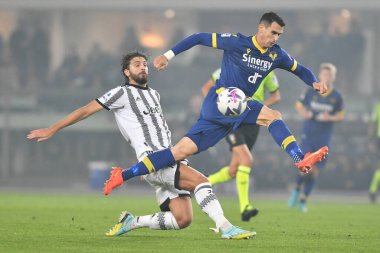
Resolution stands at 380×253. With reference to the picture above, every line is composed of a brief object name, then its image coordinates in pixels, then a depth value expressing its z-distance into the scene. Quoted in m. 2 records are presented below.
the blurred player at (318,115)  35.41
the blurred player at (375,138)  40.53
